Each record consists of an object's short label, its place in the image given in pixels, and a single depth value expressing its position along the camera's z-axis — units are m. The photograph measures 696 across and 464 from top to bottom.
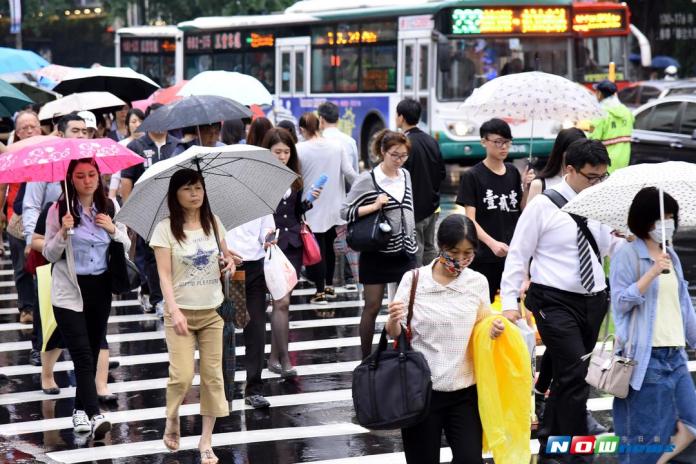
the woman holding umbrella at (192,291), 15.71
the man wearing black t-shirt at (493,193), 18.52
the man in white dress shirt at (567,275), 15.07
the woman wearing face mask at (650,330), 13.21
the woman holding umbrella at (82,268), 17.44
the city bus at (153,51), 65.44
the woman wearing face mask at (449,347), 12.40
